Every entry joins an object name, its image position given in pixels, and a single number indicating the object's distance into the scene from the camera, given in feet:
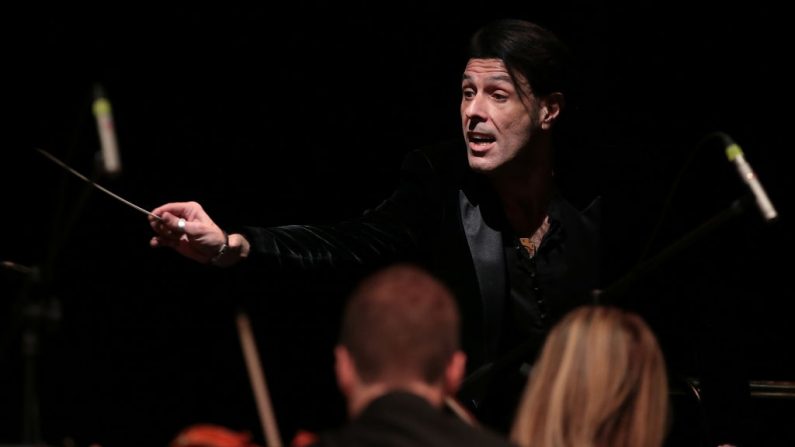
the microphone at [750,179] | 19.61
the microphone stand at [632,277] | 20.79
